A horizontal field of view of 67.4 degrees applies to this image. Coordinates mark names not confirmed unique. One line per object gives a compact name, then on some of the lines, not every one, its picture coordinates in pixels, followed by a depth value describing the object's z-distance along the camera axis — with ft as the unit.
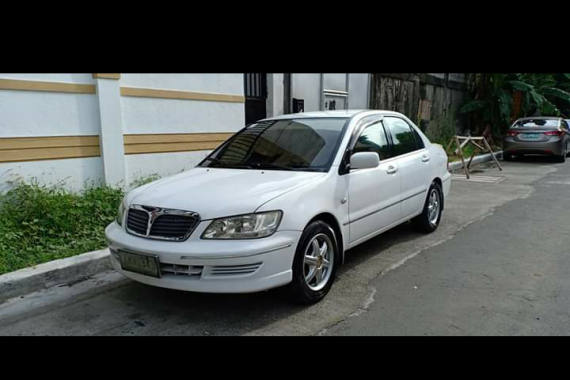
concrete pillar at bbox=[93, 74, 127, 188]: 20.01
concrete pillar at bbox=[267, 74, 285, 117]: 30.53
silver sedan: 42.78
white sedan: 10.36
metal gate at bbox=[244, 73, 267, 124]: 30.35
